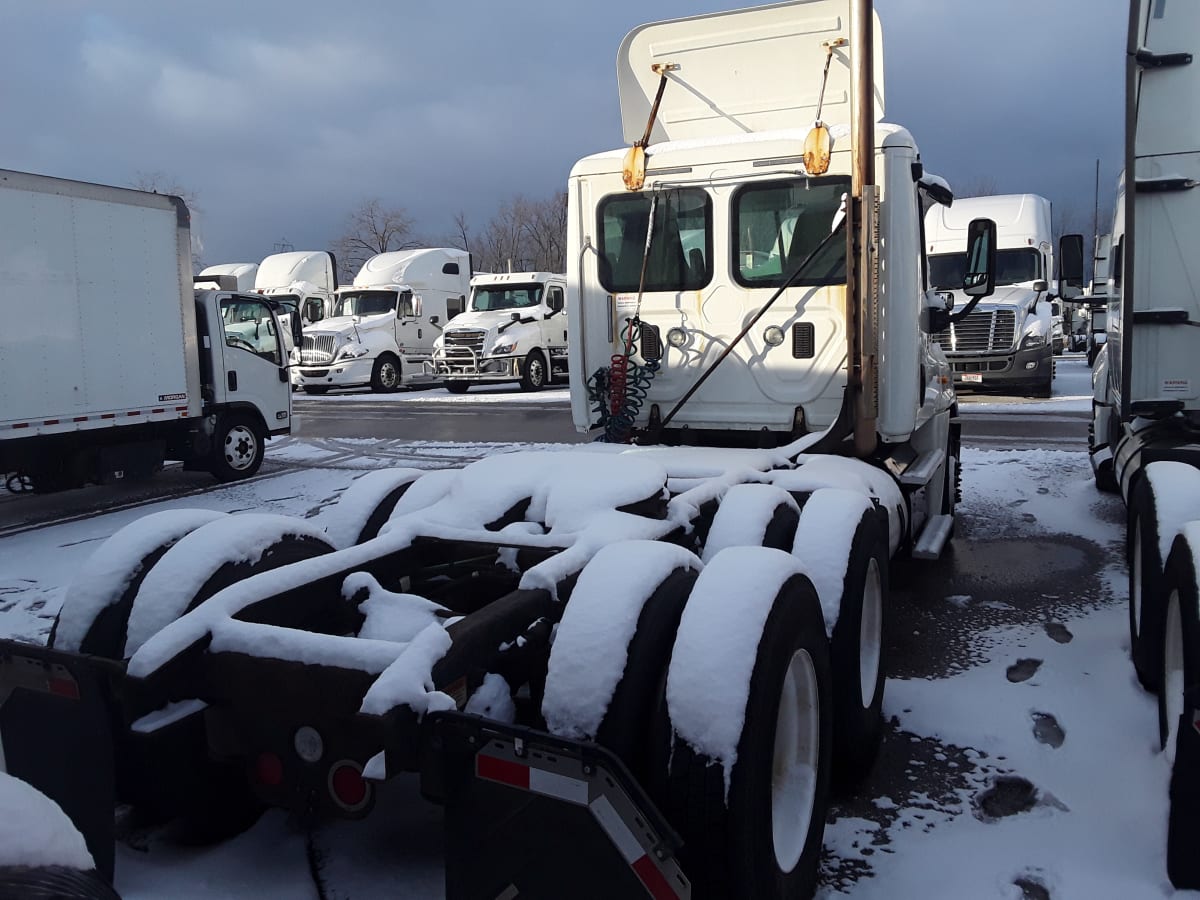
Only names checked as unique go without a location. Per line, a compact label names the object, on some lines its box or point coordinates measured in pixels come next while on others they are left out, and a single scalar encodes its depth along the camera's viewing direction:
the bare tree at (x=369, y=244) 74.88
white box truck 9.18
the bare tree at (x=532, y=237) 73.50
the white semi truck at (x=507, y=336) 23.17
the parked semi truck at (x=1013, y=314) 17.52
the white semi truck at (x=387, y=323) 24.12
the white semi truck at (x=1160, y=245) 5.53
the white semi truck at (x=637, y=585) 2.32
